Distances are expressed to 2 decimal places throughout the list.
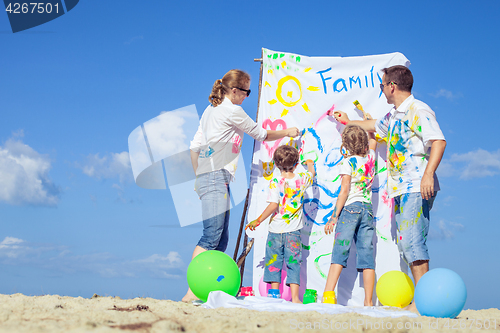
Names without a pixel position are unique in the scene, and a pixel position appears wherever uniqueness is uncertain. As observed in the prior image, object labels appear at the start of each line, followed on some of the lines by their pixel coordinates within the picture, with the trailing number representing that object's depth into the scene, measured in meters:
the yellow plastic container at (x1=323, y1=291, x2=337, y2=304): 3.65
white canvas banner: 4.30
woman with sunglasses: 3.73
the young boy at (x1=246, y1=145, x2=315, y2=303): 3.89
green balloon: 3.40
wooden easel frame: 4.37
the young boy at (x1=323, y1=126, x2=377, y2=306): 3.74
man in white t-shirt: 3.45
